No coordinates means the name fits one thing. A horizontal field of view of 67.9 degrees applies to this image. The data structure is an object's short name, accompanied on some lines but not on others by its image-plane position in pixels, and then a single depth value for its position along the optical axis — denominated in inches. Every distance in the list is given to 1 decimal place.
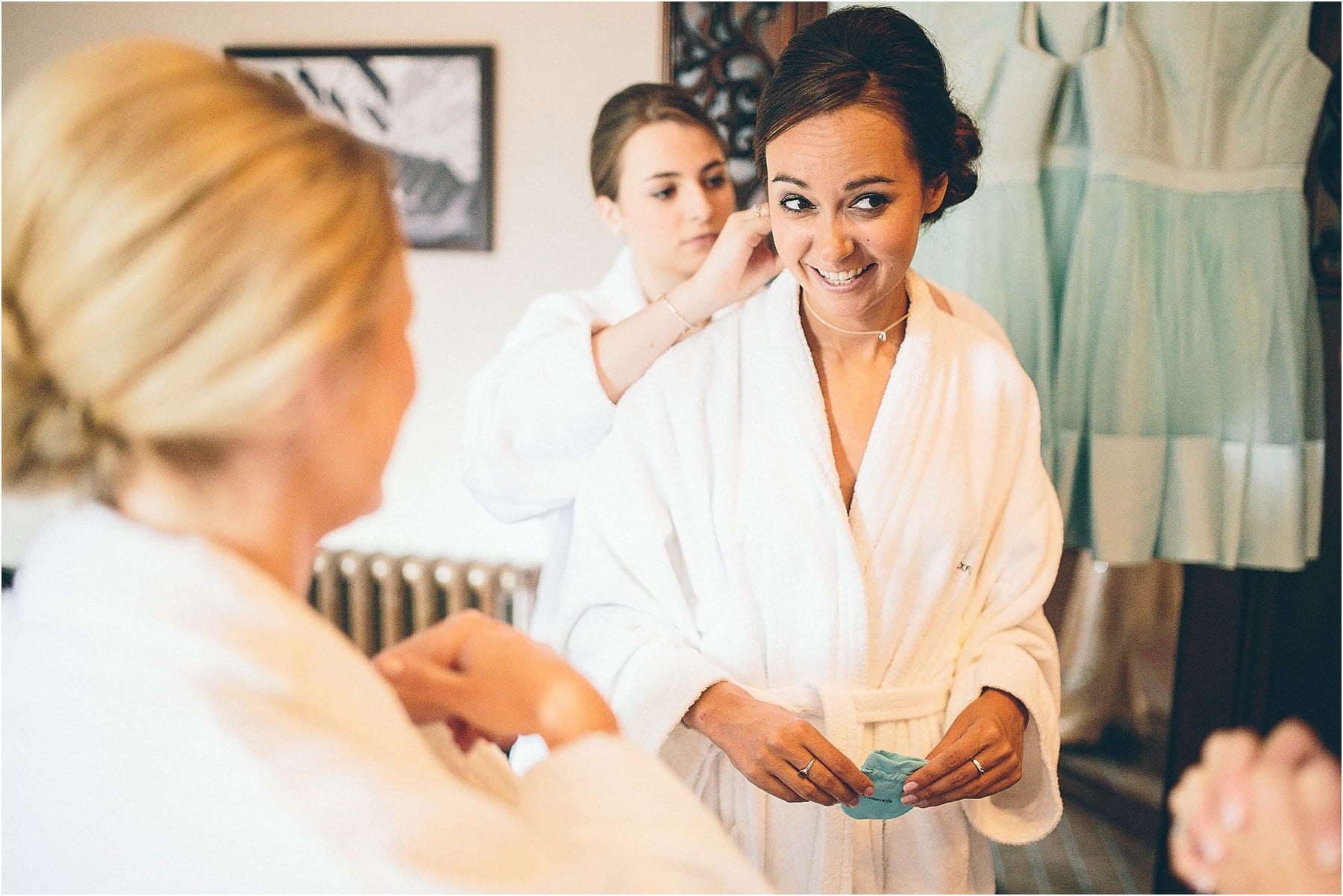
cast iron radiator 103.5
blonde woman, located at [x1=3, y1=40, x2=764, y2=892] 21.5
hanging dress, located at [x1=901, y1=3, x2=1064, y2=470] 69.6
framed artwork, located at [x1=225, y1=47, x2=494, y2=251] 96.0
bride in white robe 46.1
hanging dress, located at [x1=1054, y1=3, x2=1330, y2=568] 70.4
